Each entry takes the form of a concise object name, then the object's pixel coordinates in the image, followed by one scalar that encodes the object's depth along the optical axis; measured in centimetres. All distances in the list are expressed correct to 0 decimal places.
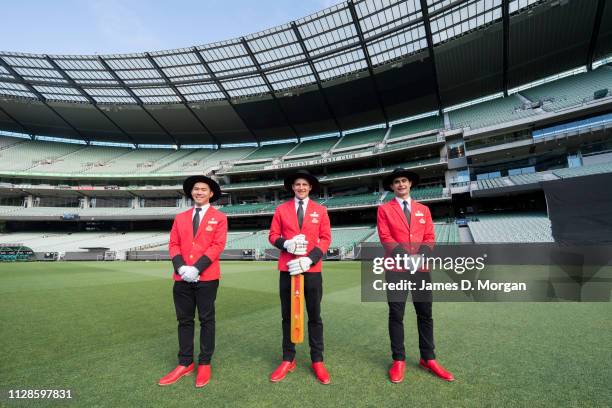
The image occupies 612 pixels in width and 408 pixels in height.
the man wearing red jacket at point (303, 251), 283
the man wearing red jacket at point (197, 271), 278
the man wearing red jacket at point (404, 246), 282
